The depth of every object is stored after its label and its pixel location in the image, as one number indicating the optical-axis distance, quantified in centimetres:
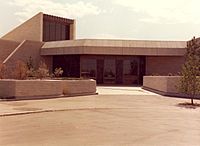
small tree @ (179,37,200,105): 2044
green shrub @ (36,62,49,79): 2781
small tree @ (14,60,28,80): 2440
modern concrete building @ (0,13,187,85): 3772
